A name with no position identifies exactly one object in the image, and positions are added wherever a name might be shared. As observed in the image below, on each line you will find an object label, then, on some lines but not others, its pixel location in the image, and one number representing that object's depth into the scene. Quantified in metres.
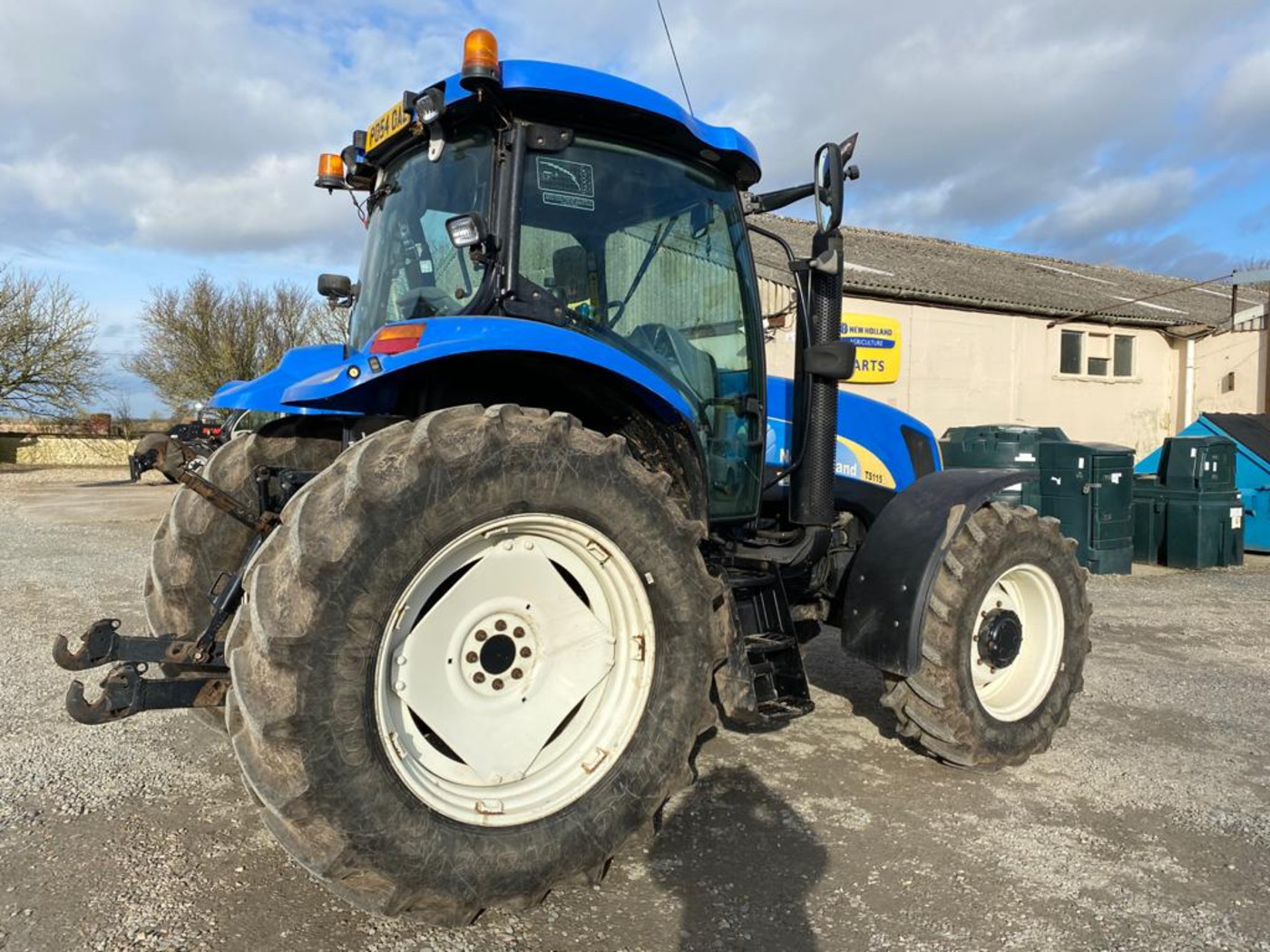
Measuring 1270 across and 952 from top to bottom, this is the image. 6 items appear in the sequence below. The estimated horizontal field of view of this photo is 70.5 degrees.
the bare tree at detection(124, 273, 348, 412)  29.98
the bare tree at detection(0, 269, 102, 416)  26.95
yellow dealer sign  12.80
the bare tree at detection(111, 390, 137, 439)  29.52
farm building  16.09
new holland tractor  2.33
